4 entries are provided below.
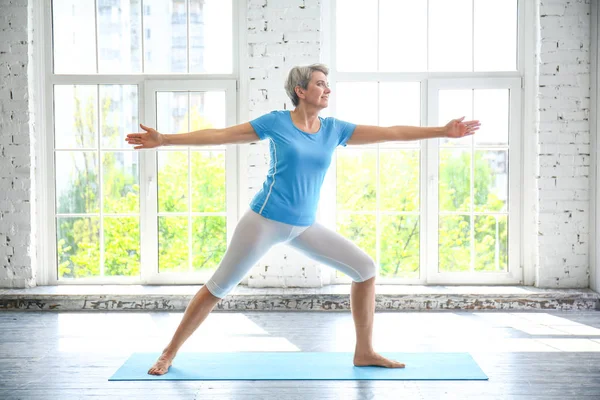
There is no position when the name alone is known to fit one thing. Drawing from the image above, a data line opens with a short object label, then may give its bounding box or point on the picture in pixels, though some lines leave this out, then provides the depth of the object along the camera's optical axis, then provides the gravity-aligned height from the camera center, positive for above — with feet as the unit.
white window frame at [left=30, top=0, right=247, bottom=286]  17.04 +1.42
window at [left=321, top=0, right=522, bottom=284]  17.01 +0.78
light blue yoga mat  10.74 -3.08
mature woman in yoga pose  10.49 -0.28
